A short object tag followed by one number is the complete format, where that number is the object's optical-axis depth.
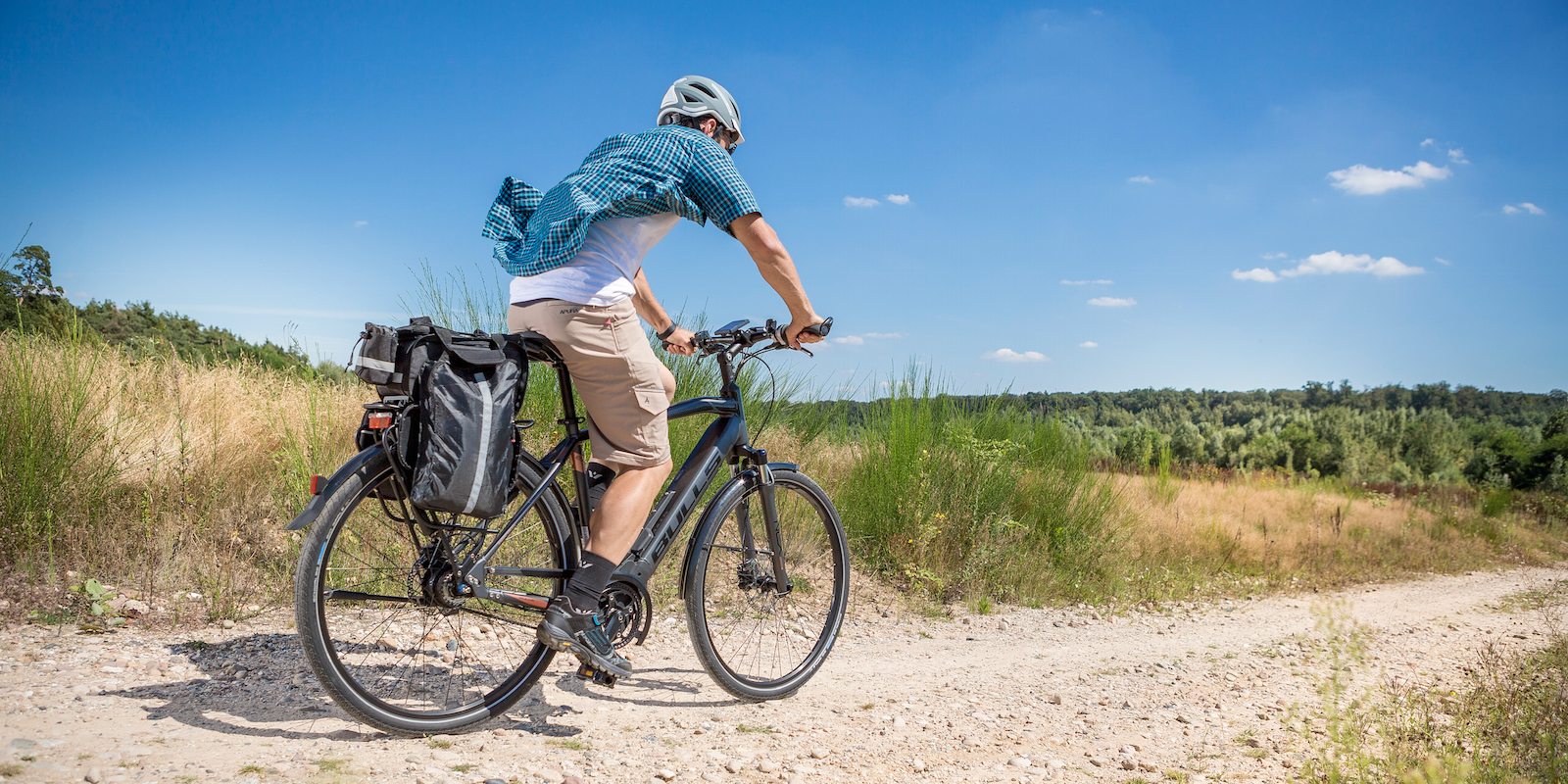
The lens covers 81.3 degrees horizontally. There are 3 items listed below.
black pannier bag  2.79
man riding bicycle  3.16
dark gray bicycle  2.93
